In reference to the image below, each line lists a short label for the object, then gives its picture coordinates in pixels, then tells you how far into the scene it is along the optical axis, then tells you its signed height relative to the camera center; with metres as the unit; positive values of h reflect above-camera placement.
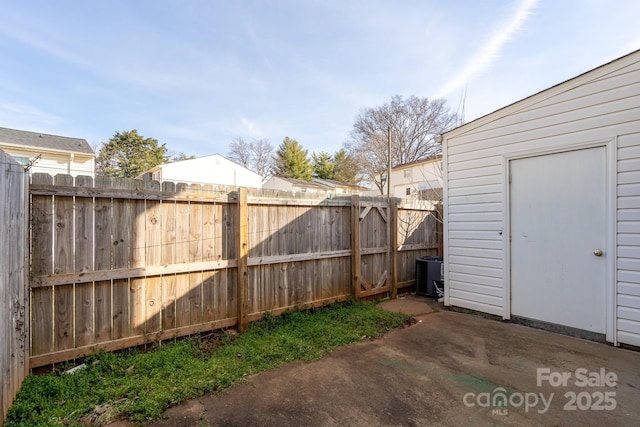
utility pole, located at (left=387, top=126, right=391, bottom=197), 13.51 +2.62
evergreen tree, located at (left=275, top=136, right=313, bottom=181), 27.59 +5.25
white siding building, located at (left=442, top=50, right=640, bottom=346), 2.98 +0.04
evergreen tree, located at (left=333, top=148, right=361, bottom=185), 23.53 +4.08
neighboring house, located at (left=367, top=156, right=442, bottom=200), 17.47 +2.41
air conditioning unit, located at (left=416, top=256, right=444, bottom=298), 5.07 -1.23
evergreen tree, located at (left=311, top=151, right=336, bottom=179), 29.25 +5.04
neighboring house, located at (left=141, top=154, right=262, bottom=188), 16.98 +2.72
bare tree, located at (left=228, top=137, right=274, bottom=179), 27.92 +5.85
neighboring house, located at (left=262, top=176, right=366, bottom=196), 20.98 +2.24
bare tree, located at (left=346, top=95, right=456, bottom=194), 20.47 +6.31
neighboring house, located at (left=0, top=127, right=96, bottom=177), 10.31 +2.52
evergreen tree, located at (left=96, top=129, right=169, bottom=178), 20.97 +4.58
